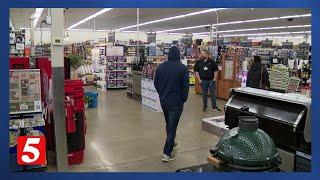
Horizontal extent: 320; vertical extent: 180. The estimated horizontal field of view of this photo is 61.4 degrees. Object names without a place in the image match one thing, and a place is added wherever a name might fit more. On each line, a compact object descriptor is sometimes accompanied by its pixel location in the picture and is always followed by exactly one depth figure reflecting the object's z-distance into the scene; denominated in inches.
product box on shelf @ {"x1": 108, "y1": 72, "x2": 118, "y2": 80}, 404.0
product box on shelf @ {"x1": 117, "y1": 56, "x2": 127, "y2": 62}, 405.5
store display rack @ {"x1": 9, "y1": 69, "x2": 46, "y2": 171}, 137.2
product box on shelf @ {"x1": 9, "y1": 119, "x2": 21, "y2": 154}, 134.3
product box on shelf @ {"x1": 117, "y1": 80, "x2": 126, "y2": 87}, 410.7
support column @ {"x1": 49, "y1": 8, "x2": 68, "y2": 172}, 121.7
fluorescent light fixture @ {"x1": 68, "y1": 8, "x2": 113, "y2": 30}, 508.6
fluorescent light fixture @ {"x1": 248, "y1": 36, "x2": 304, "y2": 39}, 972.6
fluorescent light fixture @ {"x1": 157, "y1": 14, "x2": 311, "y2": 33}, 594.6
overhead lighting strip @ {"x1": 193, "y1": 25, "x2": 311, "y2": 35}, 702.0
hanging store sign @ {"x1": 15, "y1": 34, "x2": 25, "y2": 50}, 271.8
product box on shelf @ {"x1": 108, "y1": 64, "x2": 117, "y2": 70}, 402.6
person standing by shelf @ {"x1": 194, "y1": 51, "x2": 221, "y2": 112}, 264.7
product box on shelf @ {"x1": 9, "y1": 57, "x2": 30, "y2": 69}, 150.2
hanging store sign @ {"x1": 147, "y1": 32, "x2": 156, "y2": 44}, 544.4
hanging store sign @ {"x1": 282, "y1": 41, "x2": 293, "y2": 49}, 535.2
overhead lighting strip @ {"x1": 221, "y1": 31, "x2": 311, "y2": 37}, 842.5
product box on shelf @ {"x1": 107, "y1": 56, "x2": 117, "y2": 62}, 403.1
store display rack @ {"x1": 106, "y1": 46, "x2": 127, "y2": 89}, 402.6
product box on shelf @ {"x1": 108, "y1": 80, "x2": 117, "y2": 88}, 406.1
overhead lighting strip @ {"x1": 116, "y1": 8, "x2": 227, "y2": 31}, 505.9
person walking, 146.3
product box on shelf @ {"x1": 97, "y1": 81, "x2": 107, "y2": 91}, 400.9
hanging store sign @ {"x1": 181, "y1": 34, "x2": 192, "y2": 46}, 522.5
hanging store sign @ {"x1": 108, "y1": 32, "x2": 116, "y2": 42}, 505.9
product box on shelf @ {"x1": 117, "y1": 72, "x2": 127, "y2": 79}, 408.3
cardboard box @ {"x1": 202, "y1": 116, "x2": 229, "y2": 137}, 114.2
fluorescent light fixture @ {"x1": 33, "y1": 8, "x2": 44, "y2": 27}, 422.9
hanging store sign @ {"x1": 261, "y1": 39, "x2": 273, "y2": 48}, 490.9
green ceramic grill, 71.7
